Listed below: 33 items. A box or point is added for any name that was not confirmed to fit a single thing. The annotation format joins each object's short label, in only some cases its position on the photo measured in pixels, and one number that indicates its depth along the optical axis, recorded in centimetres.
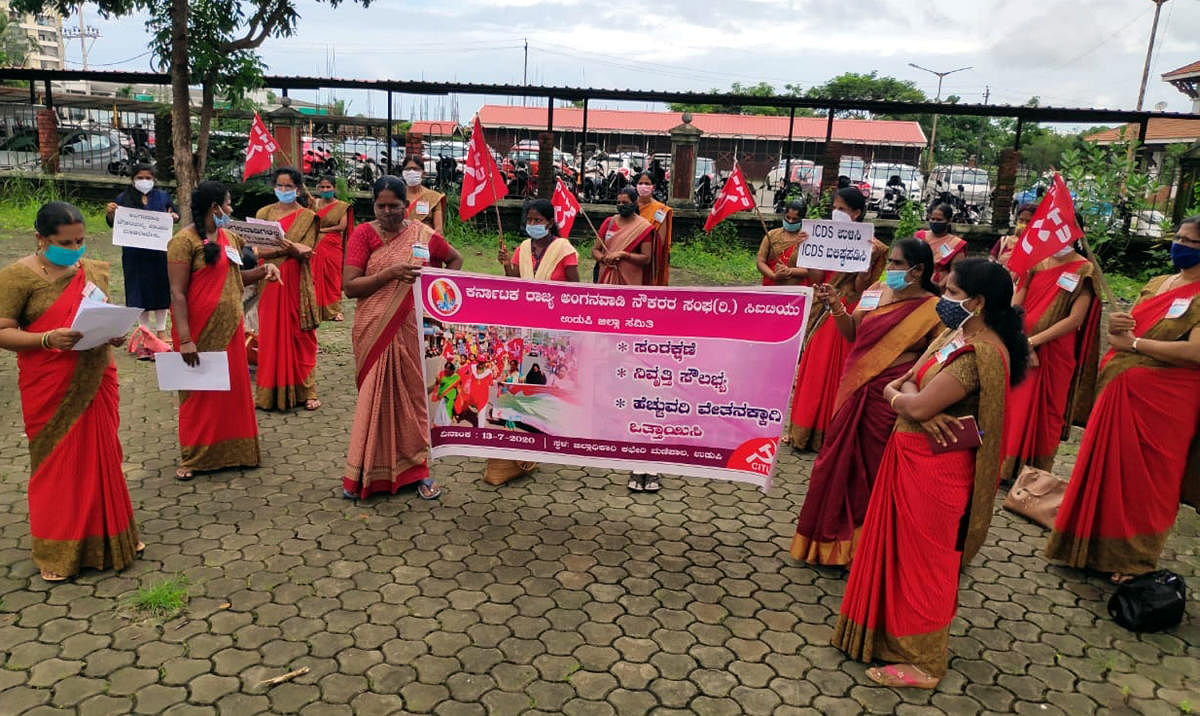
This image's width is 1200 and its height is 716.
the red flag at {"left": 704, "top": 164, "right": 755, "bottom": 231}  732
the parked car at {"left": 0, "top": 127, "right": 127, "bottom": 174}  1650
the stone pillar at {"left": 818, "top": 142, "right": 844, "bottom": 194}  1538
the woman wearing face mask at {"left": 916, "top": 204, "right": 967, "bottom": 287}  664
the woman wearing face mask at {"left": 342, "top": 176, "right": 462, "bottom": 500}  491
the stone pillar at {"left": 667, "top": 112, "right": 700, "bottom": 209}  1546
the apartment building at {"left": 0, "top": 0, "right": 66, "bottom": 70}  8690
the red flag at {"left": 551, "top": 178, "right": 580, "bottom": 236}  686
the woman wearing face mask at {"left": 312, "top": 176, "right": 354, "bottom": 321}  809
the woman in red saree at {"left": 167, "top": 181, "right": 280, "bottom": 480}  489
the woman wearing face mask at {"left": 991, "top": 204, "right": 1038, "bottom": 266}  710
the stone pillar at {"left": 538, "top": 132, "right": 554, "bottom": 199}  1505
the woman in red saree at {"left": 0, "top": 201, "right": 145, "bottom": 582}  373
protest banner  432
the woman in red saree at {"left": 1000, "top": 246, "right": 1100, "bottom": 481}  535
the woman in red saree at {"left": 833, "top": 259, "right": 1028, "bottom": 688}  326
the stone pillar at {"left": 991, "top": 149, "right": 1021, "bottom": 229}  1493
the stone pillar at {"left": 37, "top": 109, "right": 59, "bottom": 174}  1571
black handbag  397
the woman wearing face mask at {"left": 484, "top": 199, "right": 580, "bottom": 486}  540
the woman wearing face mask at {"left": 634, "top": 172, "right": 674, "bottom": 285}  720
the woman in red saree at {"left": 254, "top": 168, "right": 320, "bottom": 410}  661
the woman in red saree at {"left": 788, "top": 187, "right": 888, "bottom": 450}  564
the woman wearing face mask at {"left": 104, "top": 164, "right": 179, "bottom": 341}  736
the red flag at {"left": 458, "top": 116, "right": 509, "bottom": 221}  573
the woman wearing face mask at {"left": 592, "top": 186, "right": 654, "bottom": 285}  676
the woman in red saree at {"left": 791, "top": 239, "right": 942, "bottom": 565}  402
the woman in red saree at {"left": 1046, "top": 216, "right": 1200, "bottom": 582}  422
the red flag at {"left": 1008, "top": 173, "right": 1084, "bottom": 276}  486
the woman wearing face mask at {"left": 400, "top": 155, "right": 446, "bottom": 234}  838
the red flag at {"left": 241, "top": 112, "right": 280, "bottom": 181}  898
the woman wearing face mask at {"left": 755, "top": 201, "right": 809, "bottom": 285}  670
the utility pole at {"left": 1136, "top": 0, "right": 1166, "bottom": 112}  3159
